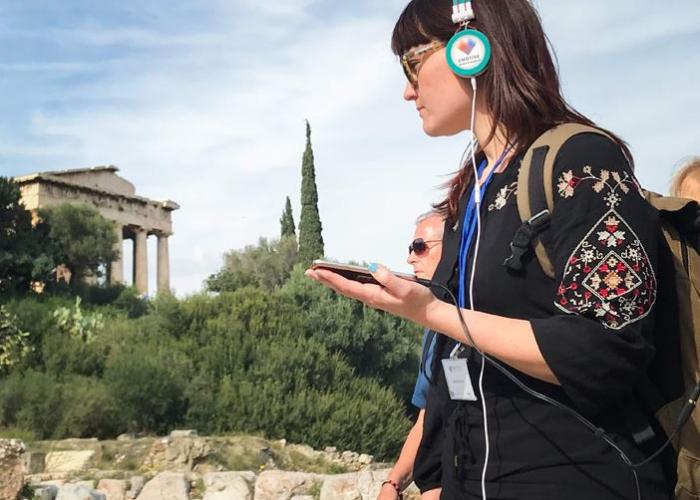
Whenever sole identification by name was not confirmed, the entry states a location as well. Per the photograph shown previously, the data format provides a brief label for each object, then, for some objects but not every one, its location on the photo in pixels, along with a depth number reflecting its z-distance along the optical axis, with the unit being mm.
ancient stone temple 39000
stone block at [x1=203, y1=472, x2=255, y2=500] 9938
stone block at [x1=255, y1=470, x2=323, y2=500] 9812
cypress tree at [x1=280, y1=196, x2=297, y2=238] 42438
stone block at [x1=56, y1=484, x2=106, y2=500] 8332
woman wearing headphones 1364
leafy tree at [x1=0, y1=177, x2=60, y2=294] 28438
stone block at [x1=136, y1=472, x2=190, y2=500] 10000
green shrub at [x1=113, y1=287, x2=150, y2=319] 32406
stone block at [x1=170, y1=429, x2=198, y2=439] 14759
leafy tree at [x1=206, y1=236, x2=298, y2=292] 39000
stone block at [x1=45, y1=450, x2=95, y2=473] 13547
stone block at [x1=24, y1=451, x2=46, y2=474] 13109
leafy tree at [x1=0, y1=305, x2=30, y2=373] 20375
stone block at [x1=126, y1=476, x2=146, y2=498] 10555
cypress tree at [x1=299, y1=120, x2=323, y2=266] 31906
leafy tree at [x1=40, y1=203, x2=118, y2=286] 33812
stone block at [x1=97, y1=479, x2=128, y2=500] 10469
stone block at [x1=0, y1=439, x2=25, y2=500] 7520
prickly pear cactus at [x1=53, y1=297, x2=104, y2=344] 23188
